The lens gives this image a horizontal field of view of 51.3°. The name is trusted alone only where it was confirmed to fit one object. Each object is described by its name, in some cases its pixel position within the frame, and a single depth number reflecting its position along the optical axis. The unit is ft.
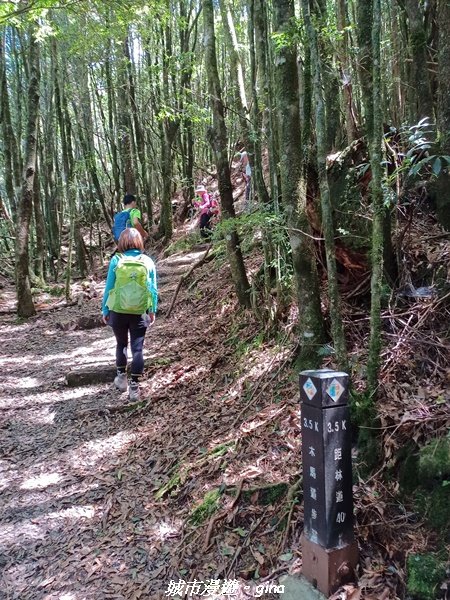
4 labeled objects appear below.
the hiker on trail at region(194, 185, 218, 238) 38.40
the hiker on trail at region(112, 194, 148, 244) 24.85
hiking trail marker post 7.47
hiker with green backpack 15.92
